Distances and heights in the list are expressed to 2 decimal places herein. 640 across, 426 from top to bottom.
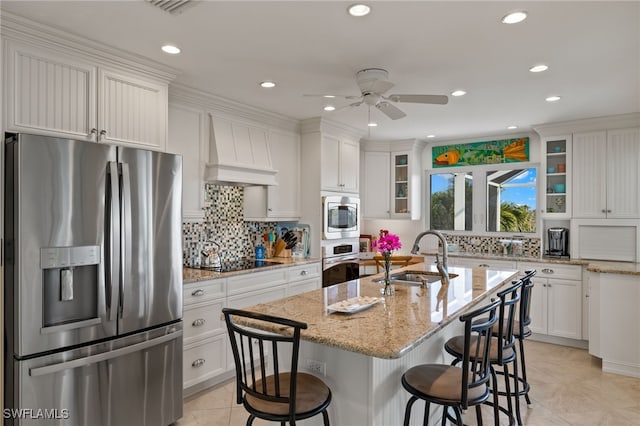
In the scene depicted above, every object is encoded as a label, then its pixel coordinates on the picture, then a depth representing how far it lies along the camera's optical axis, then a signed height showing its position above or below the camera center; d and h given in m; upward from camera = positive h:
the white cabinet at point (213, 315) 3.22 -0.82
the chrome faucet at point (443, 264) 3.06 -0.39
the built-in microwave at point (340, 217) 4.74 -0.04
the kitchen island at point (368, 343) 1.77 -0.54
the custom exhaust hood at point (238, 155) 3.85 +0.59
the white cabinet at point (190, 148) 3.58 +0.59
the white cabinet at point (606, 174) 4.43 +0.43
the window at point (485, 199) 5.52 +0.20
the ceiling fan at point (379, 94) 2.82 +0.89
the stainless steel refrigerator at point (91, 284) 2.12 -0.41
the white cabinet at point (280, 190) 4.44 +0.27
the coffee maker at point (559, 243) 4.92 -0.36
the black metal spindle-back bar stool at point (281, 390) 1.66 -0.80
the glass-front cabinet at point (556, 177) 4.81 +0.44
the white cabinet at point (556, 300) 4.48 -0.97
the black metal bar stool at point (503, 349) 2.25 -0.84
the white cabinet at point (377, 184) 6.09 +0.44
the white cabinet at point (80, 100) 2.31 +0.72
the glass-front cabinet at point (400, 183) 6.01 +0.45
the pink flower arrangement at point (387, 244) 2.74 -0.21
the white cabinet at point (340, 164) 4.82 +0.61
